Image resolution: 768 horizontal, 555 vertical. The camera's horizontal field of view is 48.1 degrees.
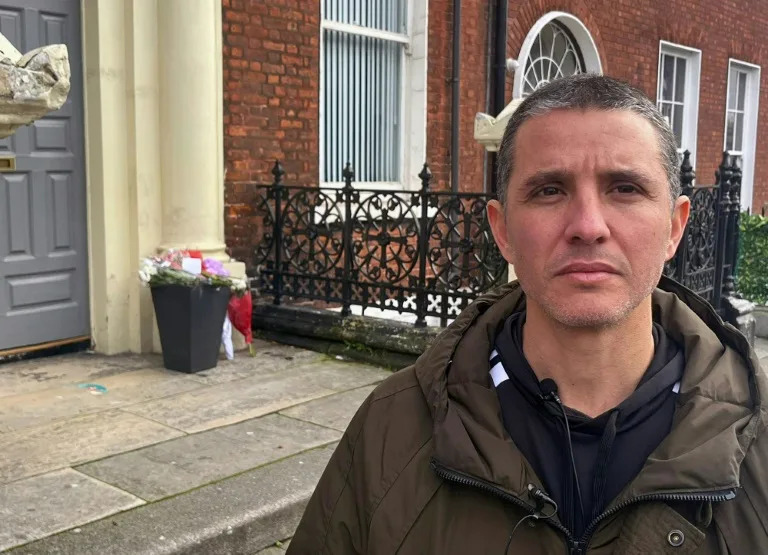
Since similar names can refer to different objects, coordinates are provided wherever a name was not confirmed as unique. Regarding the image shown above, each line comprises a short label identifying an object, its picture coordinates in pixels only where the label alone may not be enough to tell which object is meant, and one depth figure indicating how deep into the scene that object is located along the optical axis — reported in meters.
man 1.42
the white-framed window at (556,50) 11.17
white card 6.32
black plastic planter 6.12
